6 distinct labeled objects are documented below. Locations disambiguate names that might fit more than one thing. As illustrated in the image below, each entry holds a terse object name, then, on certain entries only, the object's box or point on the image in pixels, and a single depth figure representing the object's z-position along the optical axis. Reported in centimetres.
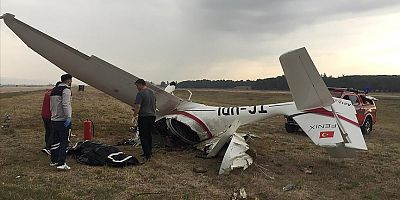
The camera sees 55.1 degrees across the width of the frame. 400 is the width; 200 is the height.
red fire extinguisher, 1043
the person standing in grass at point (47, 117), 890
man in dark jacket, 753
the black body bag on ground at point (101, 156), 790
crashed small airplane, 728
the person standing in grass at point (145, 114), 875
